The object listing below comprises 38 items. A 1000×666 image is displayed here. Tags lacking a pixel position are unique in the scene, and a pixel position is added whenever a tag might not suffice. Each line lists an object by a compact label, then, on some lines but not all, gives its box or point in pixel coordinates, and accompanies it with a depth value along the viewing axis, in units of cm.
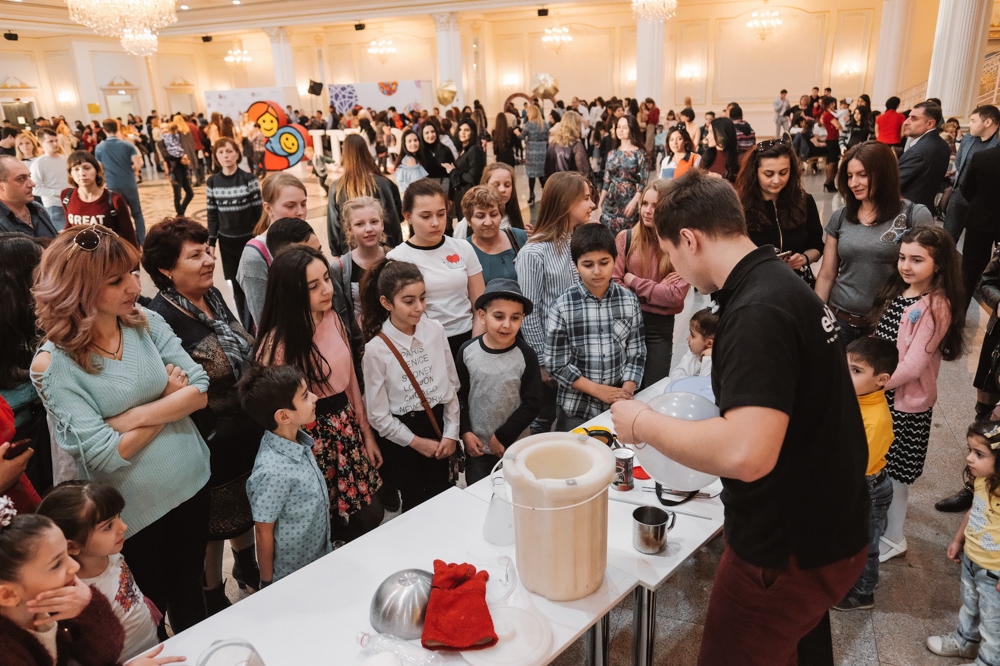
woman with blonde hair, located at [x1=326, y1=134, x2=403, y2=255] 439
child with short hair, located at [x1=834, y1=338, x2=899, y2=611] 230
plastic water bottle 144
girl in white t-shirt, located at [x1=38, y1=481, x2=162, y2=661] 156
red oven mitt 144
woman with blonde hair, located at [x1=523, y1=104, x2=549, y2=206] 1005
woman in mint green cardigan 175
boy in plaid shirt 270
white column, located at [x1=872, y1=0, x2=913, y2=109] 1396
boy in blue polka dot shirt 199
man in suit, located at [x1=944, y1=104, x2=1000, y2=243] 513
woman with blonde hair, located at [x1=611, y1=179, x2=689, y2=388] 323
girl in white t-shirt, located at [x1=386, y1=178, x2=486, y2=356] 303
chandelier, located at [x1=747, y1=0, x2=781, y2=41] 1738
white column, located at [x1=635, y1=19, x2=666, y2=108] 1568
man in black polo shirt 128
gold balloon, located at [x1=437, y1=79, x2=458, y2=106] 1608
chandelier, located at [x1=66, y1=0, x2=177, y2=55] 1148
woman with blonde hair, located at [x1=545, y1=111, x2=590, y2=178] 776
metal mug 178
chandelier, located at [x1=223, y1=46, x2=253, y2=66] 2322
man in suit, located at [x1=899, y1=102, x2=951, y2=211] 474
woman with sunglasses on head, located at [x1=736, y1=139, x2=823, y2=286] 321
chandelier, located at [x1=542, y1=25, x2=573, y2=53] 1939
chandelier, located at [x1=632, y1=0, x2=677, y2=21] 1391
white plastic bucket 146
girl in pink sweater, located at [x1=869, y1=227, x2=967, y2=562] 269
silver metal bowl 149
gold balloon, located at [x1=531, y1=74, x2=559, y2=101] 1669
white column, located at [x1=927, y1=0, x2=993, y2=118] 862
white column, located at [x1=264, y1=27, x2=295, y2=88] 1936
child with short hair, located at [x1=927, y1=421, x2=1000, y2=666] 204
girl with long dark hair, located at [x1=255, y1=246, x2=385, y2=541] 230
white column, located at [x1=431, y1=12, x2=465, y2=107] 1781
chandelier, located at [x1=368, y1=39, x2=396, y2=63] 2169
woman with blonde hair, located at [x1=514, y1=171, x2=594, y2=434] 322
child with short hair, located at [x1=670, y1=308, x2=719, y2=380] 274
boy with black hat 266
